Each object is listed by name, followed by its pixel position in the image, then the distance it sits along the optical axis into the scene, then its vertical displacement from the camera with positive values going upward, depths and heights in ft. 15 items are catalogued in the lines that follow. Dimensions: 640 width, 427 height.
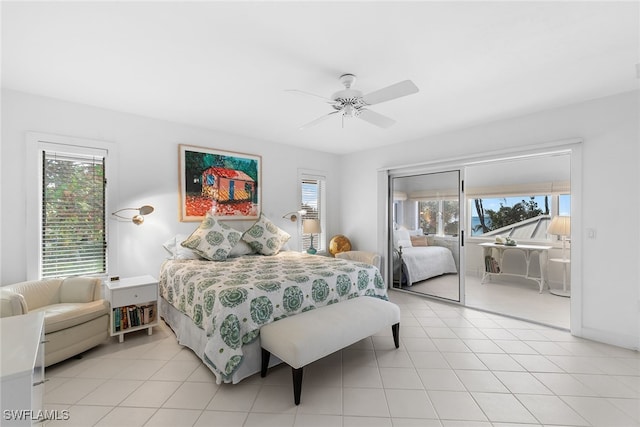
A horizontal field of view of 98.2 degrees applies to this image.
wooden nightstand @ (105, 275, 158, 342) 9.27 -3.21
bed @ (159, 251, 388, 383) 7.11 -2.57
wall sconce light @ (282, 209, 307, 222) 16.20 -0.17
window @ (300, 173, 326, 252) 17.37 +0.63
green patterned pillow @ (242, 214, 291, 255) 13.37 -1.25
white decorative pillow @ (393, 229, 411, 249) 16.03 -1.50
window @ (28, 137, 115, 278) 9.50 +0.11
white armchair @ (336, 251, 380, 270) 15.64 -2.59
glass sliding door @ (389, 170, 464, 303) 13.93 -1.15
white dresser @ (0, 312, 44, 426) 2.98 -1.79
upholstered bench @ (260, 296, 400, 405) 6.61 -3.16
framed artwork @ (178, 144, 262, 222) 12.66 +1.41
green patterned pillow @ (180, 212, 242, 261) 11.68 -1.19
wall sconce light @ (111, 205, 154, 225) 11.10 -0.03
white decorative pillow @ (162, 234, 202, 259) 11.67 -1.64
